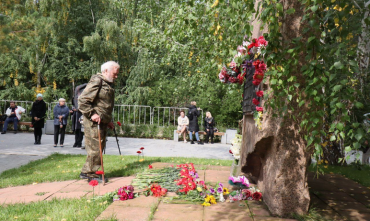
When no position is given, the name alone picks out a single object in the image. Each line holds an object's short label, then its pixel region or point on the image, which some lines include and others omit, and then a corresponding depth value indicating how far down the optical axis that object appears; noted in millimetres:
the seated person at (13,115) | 14859
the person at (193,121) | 13930
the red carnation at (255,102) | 3842
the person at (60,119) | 10258
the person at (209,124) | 14215
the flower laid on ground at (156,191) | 3922
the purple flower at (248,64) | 4555
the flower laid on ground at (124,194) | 3760
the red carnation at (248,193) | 3906
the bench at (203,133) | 14719
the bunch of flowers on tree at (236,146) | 5262
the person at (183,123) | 14203
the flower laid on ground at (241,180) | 4332
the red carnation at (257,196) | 3871
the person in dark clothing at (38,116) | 10594
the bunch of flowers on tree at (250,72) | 3416
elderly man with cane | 4871
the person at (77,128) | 9508
